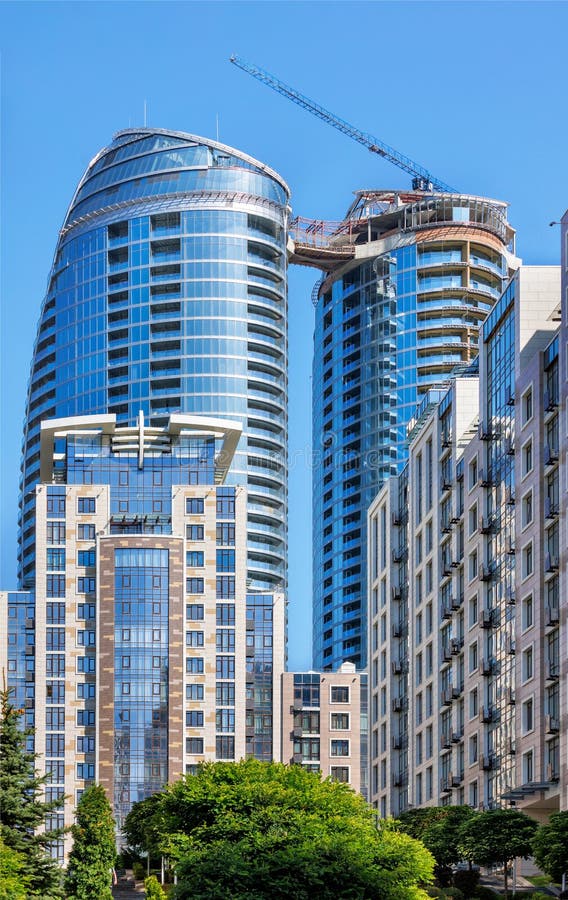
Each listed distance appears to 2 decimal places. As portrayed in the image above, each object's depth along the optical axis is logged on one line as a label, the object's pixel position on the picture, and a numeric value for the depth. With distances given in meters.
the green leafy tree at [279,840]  84.25
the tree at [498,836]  100.50
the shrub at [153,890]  110.33
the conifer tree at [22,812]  90.38
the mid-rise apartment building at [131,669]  191.75
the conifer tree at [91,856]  121.75
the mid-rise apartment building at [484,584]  112.12
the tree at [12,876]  78.12
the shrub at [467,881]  104.44
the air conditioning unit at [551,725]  107.56
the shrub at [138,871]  161.12
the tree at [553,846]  87.94
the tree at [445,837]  109.19
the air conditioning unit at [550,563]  109.25
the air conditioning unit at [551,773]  107.00
